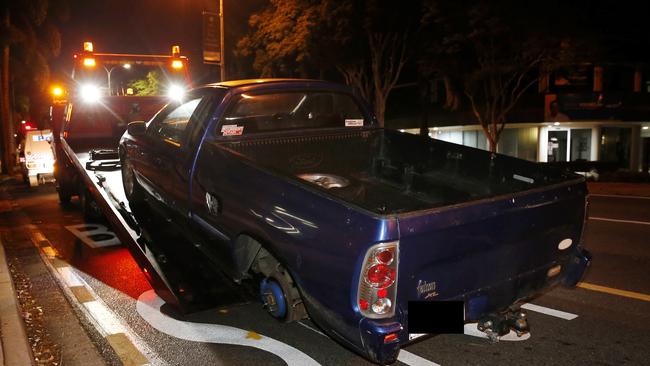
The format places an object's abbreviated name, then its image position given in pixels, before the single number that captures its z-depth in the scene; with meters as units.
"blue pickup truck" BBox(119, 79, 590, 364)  3.20
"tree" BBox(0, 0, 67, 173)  25.77
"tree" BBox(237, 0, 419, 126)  19.94
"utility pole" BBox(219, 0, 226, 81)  17.11
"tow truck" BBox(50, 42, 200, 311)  5.32
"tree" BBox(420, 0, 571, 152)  17.84
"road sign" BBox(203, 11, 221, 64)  17.08
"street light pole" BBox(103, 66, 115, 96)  12.06
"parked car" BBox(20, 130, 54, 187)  16.75
